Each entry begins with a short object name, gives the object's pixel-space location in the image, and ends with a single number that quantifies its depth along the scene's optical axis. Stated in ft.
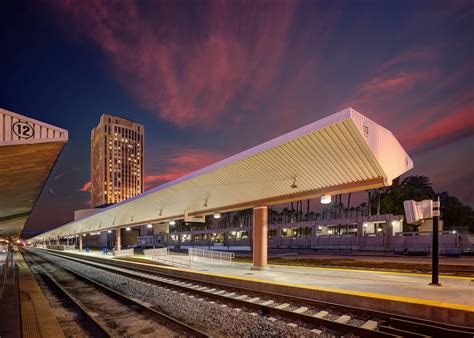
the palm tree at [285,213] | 391.04
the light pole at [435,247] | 37.35
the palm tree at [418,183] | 246.10
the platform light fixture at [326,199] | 48.67
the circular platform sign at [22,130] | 23.90
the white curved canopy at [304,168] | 35.40
